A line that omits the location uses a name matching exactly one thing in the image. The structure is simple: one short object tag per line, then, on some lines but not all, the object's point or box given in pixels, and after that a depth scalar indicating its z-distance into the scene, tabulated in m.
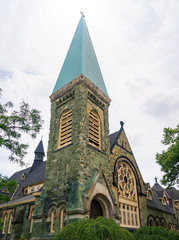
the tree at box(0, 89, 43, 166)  12.15
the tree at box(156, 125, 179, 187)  17.84
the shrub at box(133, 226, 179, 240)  11.65
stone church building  13.33
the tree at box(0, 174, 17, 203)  11.28
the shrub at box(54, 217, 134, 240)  7.76
